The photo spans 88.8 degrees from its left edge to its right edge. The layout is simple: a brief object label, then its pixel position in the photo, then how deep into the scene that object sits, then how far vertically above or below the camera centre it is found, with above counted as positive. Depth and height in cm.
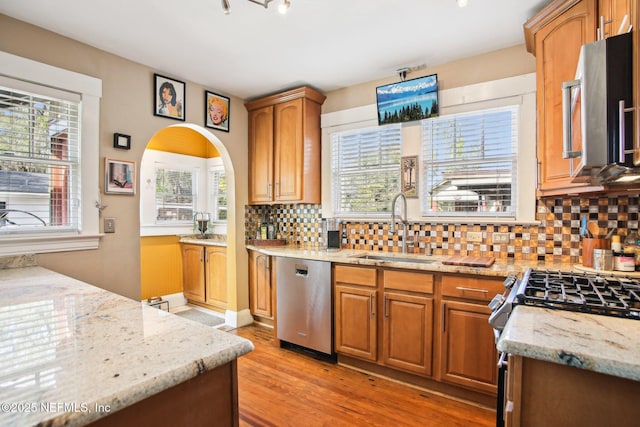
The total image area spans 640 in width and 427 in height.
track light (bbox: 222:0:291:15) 165 +109
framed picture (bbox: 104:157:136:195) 263 +28
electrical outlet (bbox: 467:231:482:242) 266 -20
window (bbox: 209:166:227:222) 481 +25
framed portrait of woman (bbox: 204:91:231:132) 339 +106
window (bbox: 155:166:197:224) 443 +22
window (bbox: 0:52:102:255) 218 +38
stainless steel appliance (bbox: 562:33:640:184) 95 +33
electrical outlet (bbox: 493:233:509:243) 256 -21
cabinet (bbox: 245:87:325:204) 339 +70
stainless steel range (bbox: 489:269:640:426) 111 -32
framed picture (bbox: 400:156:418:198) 295 +32
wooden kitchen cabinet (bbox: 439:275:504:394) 210 -82
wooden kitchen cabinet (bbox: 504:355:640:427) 82 -49
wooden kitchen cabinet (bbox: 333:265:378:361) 257 -81
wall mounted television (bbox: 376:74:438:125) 283 +100
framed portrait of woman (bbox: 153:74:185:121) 296 +106
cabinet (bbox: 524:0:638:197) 184 +90
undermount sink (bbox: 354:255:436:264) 266 -41
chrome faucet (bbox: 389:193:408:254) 289 -7
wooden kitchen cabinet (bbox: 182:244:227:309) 404 -82
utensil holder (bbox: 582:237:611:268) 212 -23
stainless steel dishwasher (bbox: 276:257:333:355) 279 -83
